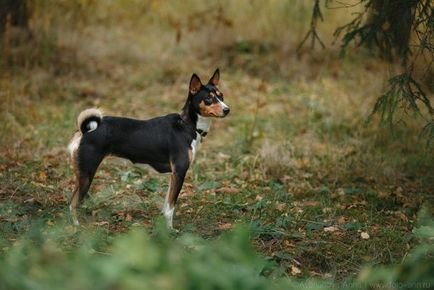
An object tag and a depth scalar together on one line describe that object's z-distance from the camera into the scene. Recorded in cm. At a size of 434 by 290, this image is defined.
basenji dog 1094
